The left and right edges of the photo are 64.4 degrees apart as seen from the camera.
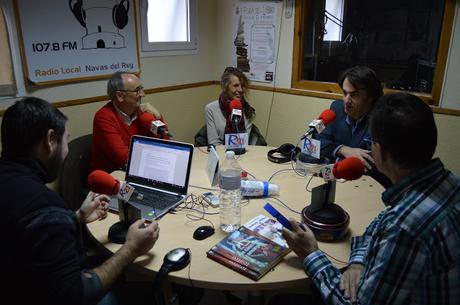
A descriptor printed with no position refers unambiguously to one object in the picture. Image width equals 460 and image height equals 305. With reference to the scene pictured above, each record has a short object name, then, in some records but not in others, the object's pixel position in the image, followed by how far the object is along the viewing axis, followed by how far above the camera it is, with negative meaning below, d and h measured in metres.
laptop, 1.69 -0.60
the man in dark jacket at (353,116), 2.28 -0.45
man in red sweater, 2.26 -0.50
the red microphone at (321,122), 2.03 -0.43
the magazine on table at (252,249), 1.20 -0.69
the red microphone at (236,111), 2.48 -0.44
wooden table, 1.17 -0.71
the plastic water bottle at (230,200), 1.48 -0.64
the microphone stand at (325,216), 1.35 -0.63
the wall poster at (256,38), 3.38 +0.05
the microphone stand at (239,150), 2.41 -0.68
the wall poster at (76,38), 2.47 +0.04
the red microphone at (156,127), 2.18 -0.48
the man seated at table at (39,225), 0.96 -0.47
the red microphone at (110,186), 1.36 -0.51
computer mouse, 1.38 -0.69
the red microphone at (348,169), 1.33 -0.44
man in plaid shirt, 0.87 -0.41
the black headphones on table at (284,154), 2.25 -0.67
